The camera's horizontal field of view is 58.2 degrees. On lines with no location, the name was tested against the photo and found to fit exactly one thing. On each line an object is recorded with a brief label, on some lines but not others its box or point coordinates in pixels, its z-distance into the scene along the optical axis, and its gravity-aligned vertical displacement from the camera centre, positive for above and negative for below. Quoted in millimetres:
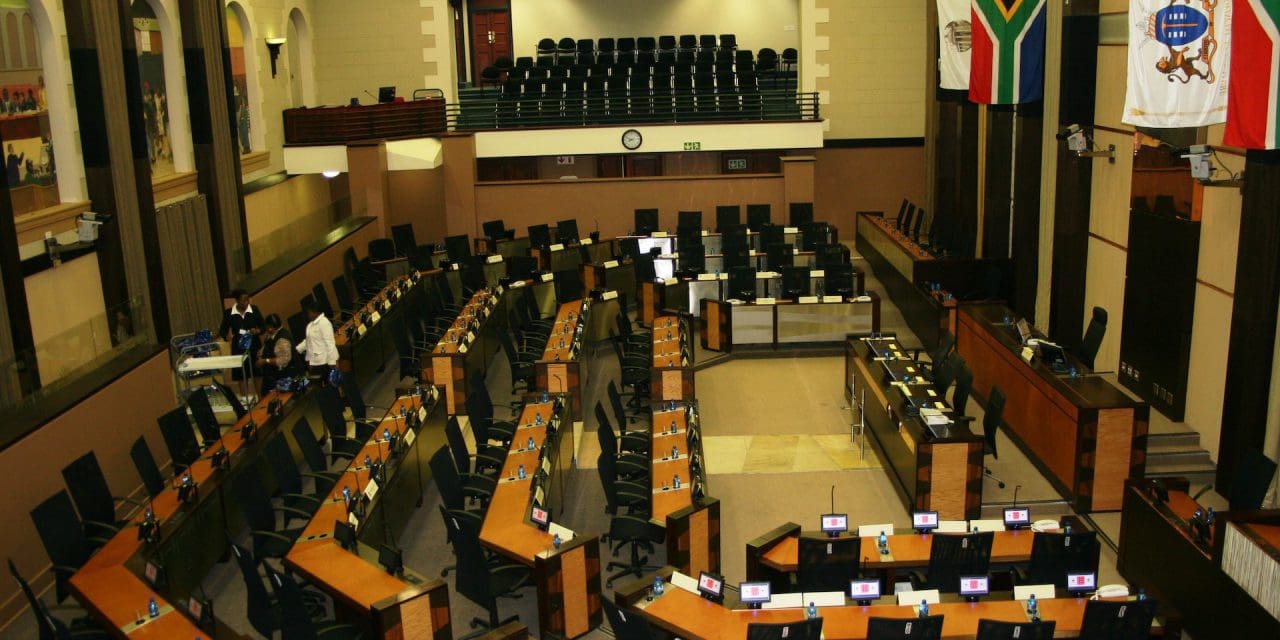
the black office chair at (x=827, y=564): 7871 -3185
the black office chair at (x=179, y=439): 10336 -2937
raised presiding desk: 15359 -3001
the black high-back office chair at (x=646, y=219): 20812 -2152
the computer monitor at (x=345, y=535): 8422 -3086
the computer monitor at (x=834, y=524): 8188 -3018
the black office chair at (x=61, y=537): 8367 -3076
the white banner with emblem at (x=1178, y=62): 8234 +153
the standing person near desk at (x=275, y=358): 12320 -2664
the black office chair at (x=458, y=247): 18906 -2338
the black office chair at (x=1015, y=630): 6695 -3112
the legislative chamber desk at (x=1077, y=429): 10008 -3084
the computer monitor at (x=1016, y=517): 8391 -3079
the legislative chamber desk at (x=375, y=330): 13867 -2775
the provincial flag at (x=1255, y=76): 7676 +34
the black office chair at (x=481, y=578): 8016 -3344
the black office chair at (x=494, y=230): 20047 -2198
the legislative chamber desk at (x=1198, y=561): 7160 -3224
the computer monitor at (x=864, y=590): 7449 -3166
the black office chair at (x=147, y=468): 9633 -2929
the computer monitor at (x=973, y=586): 7438 -3157
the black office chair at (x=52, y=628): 6810 -3034
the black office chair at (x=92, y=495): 9078 -3000
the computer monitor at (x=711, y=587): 7551 -3163
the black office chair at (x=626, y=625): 6707 -3038
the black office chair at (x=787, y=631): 6715 -3096
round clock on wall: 21500 -758
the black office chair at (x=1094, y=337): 11742 -2534
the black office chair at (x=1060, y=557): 7859 -3181
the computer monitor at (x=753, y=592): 7371 -3128
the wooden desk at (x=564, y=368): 12914 -2951
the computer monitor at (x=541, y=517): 8602 -3053
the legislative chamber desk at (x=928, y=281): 14781 -2597
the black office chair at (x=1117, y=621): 6891 -3175
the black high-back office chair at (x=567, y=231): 19980 -2235
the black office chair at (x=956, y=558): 7980 -3208
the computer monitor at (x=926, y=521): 8328 -3066
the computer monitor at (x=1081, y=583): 7441 -3163
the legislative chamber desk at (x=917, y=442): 9961 -3132
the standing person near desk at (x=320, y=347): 12398 -2553
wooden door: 25016 +1436
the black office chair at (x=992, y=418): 10414 -2967
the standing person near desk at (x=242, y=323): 12930 -2396
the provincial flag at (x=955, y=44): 14727 +574
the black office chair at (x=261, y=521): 8867 -3177
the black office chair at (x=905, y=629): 6805 -3138
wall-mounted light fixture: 20238 +1084
